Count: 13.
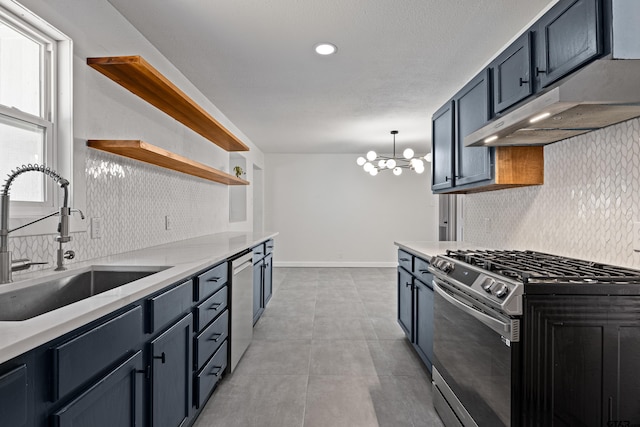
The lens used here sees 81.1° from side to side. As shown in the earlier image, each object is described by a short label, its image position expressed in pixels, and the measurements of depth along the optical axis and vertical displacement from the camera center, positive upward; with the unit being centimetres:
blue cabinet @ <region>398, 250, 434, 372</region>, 258 -69
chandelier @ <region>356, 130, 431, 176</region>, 489 +74
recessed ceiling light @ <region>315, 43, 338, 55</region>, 277 +125
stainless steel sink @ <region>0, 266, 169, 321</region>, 133 -33
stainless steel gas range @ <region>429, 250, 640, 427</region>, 133 -48
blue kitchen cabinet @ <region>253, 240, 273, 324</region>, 362 -67
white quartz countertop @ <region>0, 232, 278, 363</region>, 85 -27
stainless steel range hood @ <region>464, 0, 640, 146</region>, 136 +47
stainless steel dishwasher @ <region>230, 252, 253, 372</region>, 268 -71
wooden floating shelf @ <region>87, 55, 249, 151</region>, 200 +80
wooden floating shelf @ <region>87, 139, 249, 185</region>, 204 +37
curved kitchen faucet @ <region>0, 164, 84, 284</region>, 136 -6
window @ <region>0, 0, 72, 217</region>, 162 +51
